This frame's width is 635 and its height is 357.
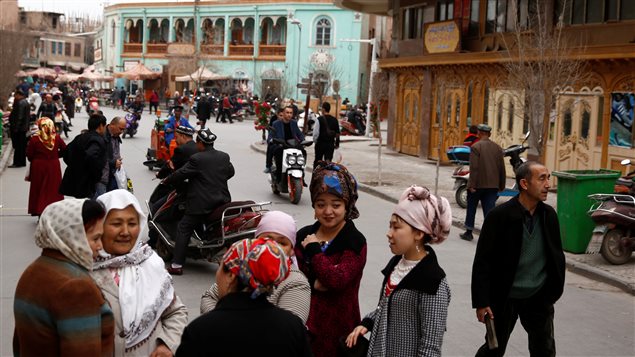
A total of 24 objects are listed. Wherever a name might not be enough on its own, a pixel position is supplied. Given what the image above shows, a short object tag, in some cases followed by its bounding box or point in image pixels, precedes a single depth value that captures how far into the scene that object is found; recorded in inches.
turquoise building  2527.1
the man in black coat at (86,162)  458.0
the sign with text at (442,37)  1007.6
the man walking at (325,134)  776.3
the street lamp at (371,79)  1466.5
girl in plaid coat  171.5
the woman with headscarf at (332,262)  188.5
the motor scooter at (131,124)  1298.0
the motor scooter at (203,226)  383.6
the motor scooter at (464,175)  673.6
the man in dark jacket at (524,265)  234.4
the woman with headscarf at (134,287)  161.0
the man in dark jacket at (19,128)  853.2
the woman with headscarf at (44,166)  530.0
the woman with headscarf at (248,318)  129.2
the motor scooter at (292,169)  649.6
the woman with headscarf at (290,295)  168.7
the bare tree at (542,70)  676.1
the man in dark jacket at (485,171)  523.2
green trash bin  481.1
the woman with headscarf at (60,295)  137.3
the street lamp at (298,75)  2419.8
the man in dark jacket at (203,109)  1668.3
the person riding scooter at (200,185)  386.9
